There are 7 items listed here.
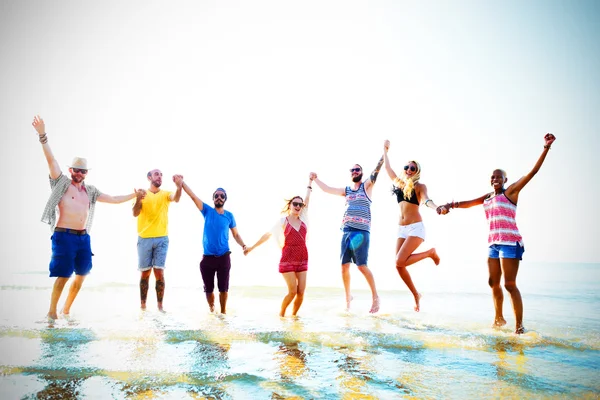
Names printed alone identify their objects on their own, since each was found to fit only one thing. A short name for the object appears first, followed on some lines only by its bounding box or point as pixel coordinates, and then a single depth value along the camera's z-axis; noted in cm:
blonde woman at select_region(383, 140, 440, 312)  815
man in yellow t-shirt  835
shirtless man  704
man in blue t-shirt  830
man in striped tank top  847
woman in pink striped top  665
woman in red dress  766
